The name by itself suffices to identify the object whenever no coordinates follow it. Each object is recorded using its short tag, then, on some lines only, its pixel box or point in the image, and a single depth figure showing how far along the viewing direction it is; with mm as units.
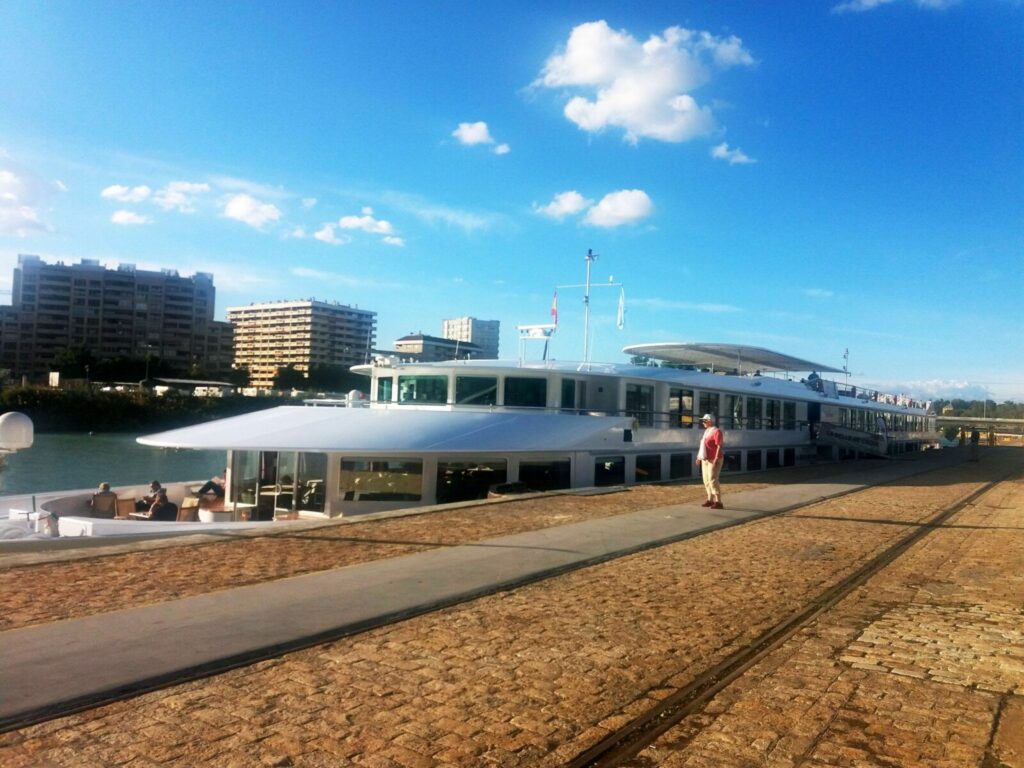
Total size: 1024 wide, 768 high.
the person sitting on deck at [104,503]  17984
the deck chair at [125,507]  18844
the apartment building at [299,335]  161375
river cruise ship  16578
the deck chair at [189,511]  18719
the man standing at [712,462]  14523
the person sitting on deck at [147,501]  18469
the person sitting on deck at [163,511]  16734
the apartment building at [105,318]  143250
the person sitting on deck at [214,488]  18953
